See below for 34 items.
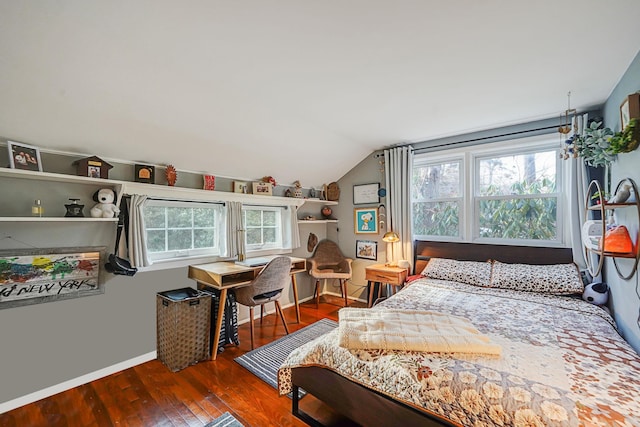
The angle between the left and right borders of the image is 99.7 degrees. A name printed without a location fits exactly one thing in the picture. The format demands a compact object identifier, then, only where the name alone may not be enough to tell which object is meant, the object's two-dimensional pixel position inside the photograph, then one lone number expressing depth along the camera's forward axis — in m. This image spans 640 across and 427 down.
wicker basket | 2.31
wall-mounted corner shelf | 1.60
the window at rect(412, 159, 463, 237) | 3.42
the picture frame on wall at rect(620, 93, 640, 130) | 1.55
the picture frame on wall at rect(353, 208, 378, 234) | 3.96
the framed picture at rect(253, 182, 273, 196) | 3.34
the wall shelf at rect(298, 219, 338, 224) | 3.92
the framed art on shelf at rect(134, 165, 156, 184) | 2.38
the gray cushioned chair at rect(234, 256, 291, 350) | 2.66
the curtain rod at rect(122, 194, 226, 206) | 2.37
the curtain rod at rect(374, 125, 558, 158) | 2.79
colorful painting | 1.85
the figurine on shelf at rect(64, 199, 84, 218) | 2.02
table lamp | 3.55
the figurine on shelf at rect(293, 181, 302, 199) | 3.82
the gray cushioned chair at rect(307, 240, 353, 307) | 3.94
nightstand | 3.27
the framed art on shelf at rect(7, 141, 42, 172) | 1.75
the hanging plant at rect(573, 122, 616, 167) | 1.95
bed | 1.03
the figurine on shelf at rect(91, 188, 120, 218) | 2.12
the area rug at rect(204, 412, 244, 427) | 1.69
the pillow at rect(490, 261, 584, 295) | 2.37
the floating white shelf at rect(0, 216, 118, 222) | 1.72
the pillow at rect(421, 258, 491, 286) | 2.75
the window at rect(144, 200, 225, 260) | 2.68
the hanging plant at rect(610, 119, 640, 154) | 1.55
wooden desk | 2.51
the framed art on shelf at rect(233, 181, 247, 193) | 3.17
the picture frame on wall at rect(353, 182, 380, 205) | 3.96
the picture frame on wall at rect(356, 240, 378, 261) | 3.98
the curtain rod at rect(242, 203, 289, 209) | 3.54
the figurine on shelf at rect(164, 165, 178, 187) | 2.55
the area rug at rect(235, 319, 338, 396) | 2.25
